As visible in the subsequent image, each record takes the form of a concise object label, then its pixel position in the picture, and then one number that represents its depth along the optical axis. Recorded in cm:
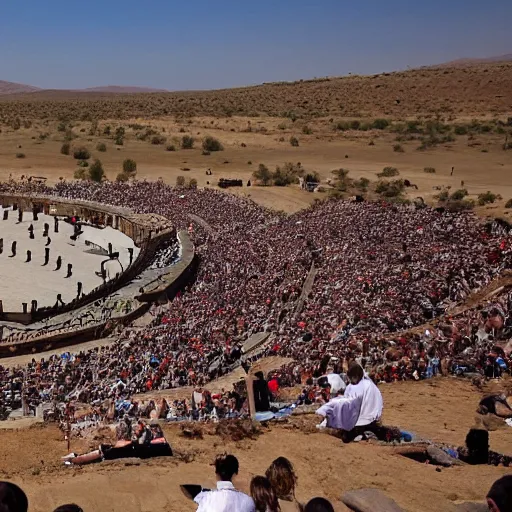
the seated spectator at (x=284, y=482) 714
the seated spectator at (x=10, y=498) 523
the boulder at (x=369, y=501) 802
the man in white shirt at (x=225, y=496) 607
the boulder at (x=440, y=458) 1050
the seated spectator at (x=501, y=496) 501
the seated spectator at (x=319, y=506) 527
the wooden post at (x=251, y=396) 1289
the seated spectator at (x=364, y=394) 1019
